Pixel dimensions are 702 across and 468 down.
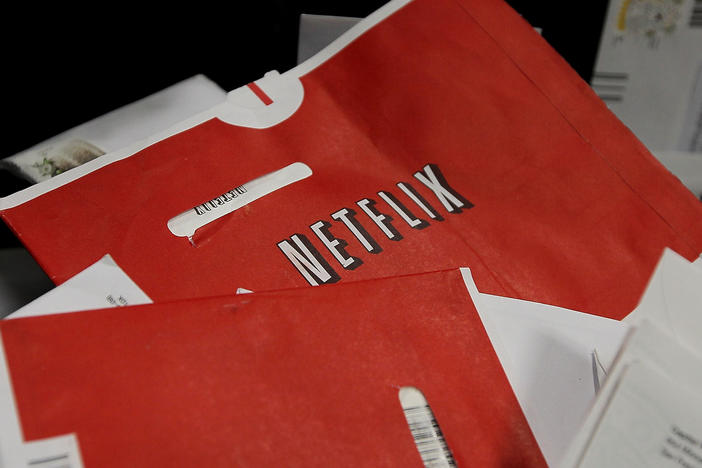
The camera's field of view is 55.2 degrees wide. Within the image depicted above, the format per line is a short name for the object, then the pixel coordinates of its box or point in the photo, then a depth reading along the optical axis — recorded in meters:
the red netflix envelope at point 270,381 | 0.27
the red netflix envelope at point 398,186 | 0.37
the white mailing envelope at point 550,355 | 0.32
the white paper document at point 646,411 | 0.25
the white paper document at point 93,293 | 0.33
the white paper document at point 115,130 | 0.43
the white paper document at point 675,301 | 0.27
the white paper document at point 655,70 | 0.62
